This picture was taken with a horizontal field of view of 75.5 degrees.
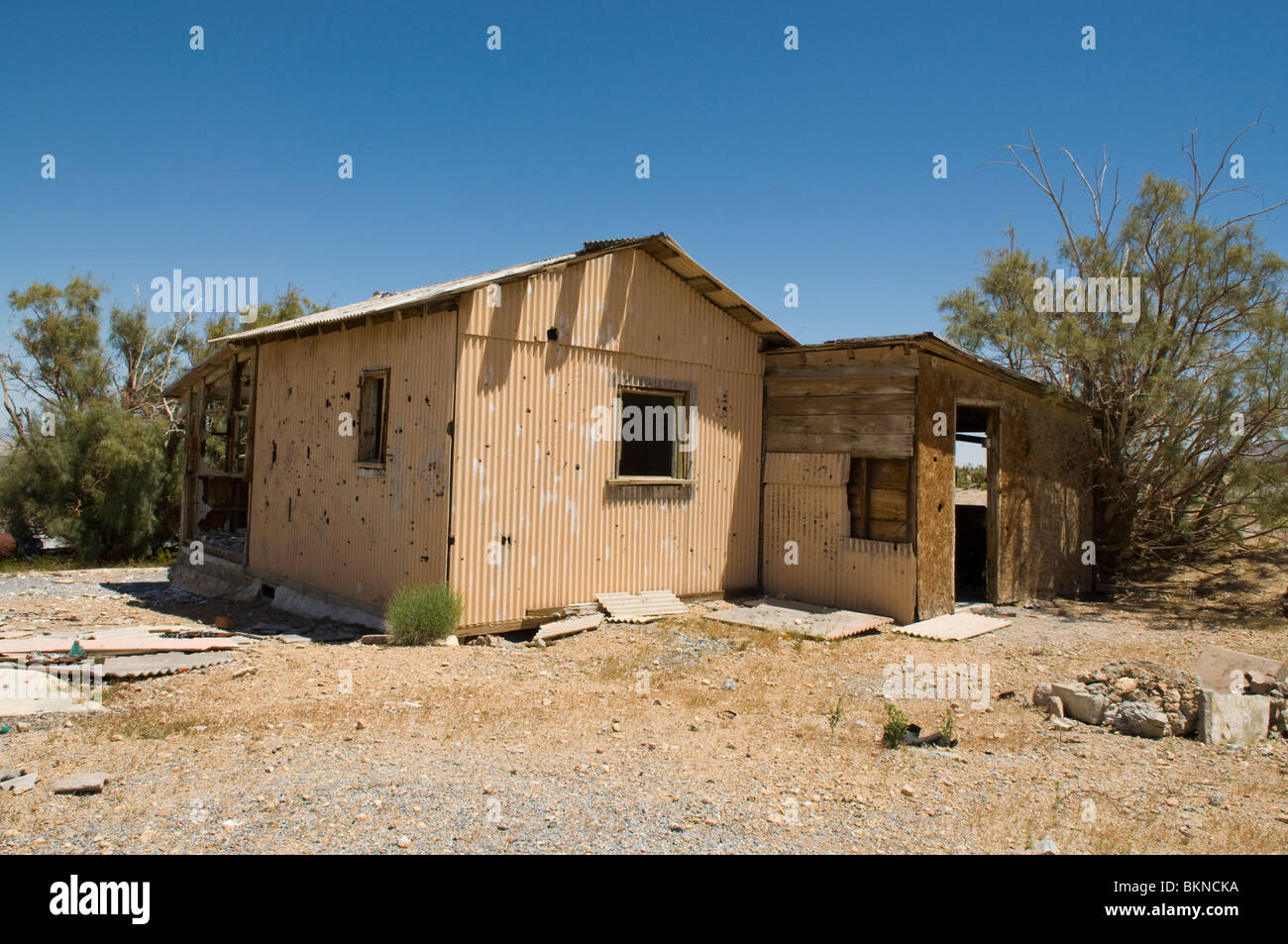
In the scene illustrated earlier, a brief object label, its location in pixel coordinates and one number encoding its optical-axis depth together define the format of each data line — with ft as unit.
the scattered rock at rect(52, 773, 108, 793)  15.16
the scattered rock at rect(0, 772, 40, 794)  15.42
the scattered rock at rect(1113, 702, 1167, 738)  20.93
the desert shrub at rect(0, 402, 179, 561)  60.70
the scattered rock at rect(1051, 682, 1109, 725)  22.08
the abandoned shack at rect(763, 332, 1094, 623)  34.83
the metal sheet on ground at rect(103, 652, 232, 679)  24.52
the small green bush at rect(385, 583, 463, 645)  28.73
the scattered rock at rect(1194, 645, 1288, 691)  23.02
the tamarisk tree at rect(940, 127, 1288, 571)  39.91
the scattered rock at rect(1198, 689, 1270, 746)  20.44
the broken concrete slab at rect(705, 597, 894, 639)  32.76
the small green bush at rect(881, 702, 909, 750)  19.85
